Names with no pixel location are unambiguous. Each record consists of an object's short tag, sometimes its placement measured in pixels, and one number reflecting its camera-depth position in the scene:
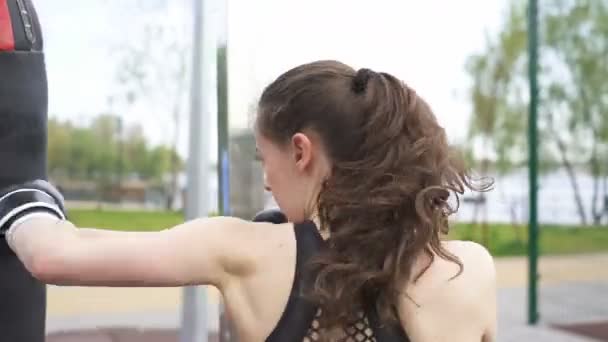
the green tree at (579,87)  5.25
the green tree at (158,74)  4.12
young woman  0.91
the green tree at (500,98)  6.55
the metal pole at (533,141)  5.01
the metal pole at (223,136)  1.91
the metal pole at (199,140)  2.04
